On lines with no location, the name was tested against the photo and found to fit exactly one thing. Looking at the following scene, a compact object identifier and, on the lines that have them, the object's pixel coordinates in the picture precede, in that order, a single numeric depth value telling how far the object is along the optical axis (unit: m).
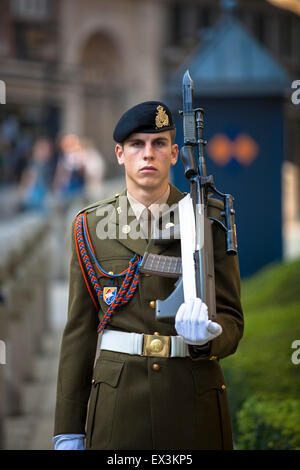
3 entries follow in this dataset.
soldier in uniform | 5.45
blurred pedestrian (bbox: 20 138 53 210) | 29.66
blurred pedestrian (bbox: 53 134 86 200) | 34.94
